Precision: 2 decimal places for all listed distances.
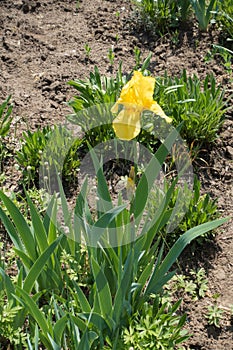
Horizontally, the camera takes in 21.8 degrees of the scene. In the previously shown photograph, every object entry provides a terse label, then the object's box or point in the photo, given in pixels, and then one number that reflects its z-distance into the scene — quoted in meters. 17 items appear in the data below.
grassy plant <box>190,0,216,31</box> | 3.69
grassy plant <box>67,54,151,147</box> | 3.20
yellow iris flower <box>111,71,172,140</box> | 2.12
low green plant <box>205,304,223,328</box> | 2.61
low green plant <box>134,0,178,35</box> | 3.89
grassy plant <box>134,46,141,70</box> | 3.63
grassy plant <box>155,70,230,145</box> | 3.17
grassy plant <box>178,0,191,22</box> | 3.83
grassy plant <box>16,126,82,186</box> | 3.08
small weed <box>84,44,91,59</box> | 3.72
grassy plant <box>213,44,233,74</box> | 3.61
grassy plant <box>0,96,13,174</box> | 3.25
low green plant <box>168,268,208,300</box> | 2.68
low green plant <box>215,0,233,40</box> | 3.78
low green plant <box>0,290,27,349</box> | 2.31
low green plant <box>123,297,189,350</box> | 2.28
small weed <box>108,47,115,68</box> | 3.63
